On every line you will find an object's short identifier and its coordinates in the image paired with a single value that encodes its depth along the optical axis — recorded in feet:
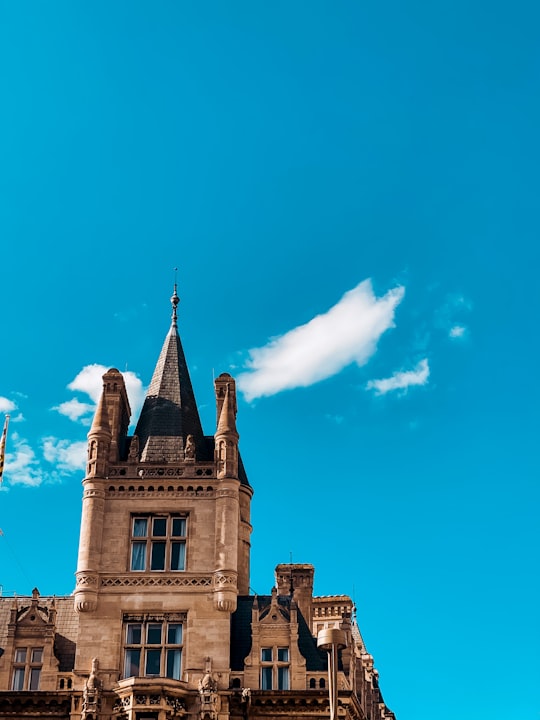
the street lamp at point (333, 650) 98.12
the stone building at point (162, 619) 146.30
